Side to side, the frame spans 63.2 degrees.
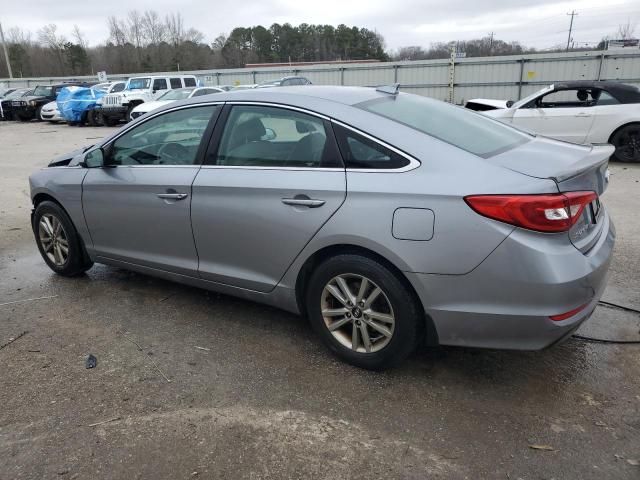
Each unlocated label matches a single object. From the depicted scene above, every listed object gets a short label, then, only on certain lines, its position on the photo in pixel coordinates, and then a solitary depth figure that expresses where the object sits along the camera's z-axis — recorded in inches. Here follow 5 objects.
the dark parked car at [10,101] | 1049.5
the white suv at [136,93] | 818.2
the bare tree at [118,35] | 3221.0
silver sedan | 98.9
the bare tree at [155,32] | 3272.6
